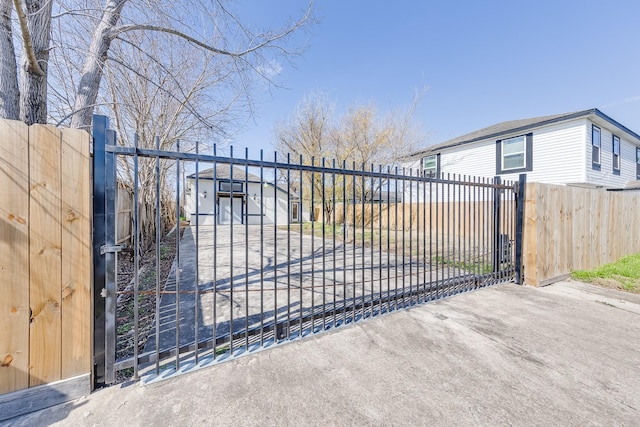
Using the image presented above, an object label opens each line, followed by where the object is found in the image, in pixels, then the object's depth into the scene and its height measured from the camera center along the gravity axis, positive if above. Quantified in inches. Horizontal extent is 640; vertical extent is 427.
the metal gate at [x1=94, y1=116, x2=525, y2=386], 68.6 -47.0
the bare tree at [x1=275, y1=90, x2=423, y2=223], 508.4 +176.2
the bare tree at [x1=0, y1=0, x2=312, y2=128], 101.7 +102.8
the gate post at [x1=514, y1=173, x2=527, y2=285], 162.1 -8.0
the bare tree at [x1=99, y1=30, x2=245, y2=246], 206.2 +107.6
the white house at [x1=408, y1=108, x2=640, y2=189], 363.6 +105.5
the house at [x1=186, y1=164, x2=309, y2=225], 690.8 +38.7
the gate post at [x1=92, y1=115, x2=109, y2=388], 67.3 -4.3
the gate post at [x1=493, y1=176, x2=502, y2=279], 161.3 -11.8
